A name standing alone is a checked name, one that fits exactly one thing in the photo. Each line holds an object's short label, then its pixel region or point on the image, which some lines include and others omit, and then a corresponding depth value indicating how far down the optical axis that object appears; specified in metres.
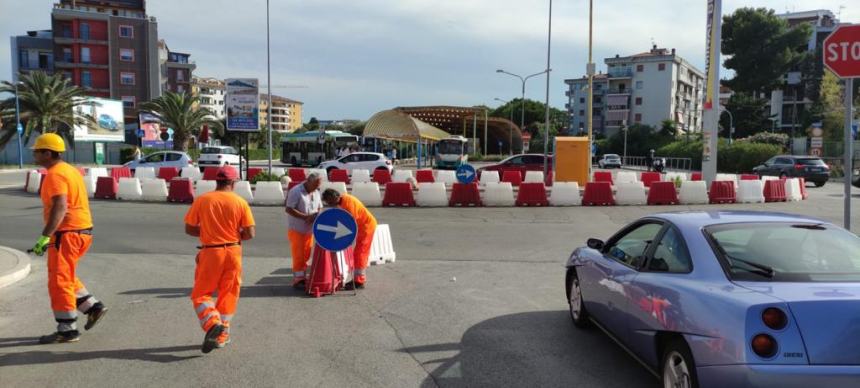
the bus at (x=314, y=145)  48.59
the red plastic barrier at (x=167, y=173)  25.01
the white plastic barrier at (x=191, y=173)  26.27
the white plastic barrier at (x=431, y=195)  18.28
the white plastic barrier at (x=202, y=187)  18.57
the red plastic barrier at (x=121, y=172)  22.94
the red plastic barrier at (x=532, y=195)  18.42
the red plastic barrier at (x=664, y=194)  18.77
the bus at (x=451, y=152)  47.41
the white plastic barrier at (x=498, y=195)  18.41
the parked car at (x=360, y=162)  30.81
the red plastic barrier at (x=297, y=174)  23.58
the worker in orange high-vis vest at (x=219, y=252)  5.04
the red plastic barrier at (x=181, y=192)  18.78
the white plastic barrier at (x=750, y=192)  19.27
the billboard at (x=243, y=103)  24.19
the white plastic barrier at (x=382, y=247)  9.39
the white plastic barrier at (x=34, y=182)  21.28
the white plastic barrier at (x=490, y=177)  25.45
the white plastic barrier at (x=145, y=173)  25.02
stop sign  6.02
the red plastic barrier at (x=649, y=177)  23.50
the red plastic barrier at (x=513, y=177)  24.58
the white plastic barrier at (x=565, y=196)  18.52
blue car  3.18
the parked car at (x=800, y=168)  28.30
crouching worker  7.38
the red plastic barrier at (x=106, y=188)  19.44
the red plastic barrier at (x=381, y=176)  24.14
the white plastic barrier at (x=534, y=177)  25.42
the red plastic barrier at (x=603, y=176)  25.11
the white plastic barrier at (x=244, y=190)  18.47
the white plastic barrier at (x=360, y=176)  24.67
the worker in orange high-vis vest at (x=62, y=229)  5.07
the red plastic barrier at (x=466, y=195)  18.36
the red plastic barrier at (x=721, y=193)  19.03
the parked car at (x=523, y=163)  28.27
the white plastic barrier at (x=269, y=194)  18.52
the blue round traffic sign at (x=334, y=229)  6.96
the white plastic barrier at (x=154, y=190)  19.06
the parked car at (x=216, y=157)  36.00
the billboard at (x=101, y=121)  50.81
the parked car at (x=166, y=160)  29.31
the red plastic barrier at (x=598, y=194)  18.59
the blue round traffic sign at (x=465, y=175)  19.02
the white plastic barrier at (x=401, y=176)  25.05
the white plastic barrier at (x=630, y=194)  18.73
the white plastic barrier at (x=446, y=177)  25.19
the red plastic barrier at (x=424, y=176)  24.05
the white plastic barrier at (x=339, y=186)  18.14
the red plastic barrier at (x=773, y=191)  19.66
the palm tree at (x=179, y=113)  54.34
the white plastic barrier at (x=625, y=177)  24.11
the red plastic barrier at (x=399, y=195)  18.25
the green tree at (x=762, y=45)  72.25
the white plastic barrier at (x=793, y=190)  20.03
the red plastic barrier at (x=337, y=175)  23.28
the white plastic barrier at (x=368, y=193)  18.20
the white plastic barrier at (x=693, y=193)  18.97
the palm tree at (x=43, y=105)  44.91
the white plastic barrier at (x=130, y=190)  19.14
